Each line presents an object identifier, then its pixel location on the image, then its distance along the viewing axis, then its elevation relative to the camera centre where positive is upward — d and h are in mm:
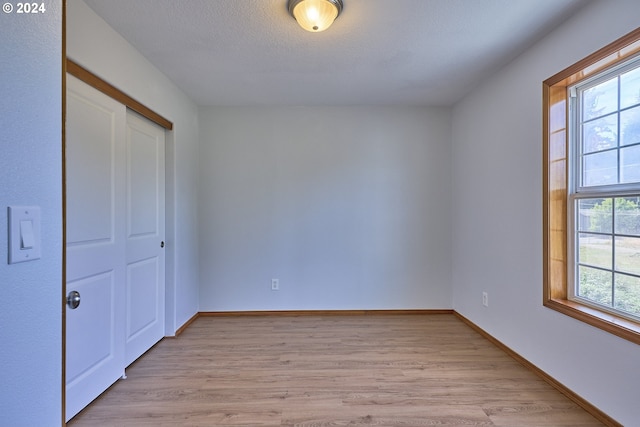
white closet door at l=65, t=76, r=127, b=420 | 1716 -176
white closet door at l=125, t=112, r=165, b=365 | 2318 -189
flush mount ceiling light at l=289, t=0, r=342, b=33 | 1709 +1167
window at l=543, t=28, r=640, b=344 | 1666 +153
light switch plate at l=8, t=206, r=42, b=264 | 646 -44
